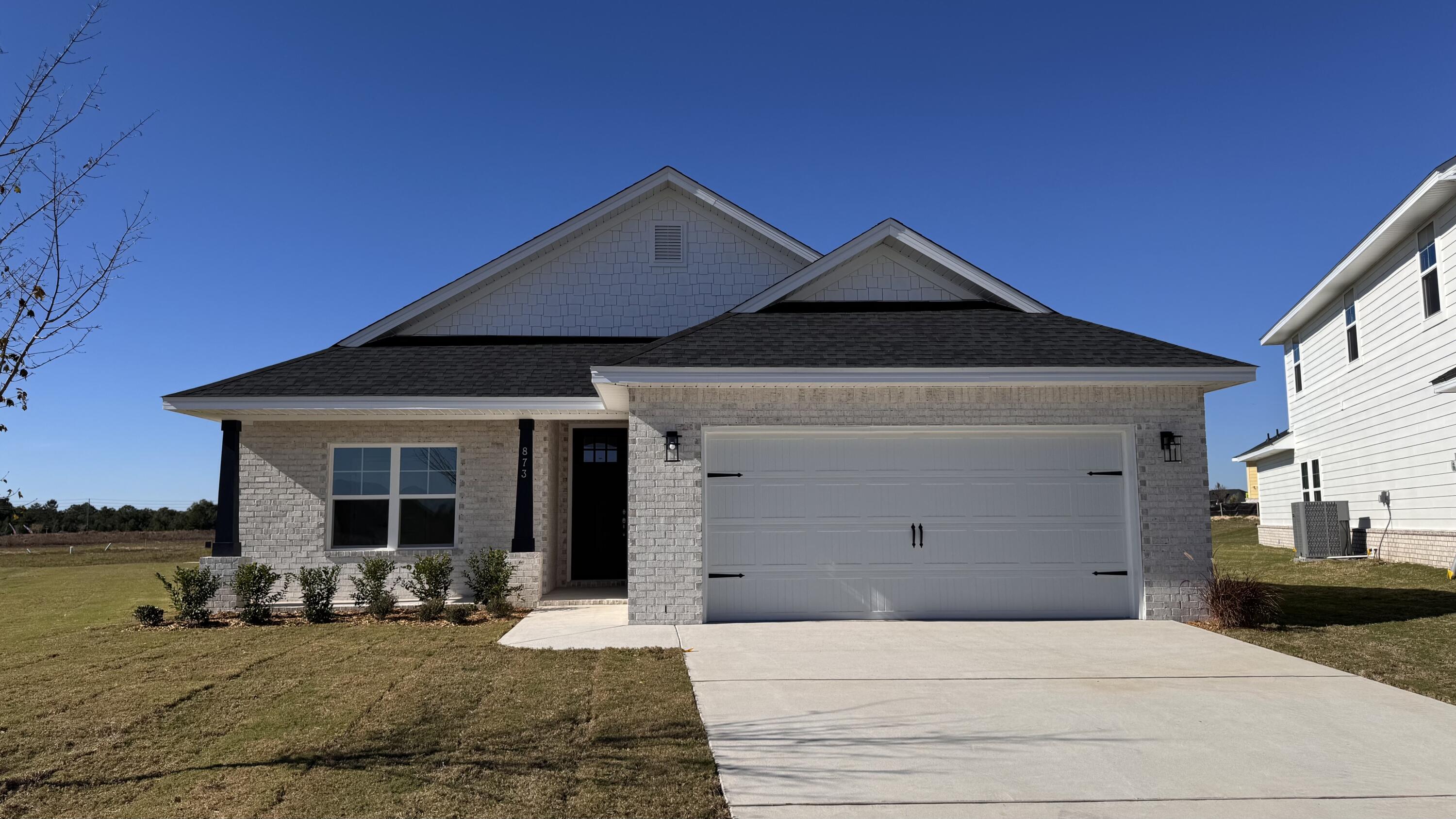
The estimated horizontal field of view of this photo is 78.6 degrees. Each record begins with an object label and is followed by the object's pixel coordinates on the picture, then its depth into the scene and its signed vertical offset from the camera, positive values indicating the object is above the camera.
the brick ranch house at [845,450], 10.59 +0.69
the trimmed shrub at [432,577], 11.60 -0.89
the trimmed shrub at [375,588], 11.55 -1.03
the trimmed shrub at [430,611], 11.22 -1.28
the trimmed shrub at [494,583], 11.45 -0.97
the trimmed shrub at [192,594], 11.27 -1.05
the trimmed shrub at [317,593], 11.45 -1.07
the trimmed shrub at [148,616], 11.24 -1.30
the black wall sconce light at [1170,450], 10.67 +0.62
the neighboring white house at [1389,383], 15.70 +2.44
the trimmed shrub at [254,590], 11.38 -1.01
